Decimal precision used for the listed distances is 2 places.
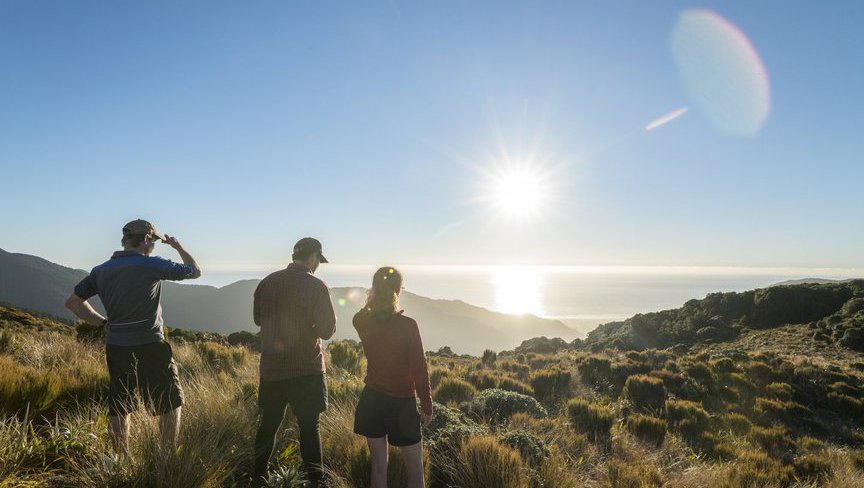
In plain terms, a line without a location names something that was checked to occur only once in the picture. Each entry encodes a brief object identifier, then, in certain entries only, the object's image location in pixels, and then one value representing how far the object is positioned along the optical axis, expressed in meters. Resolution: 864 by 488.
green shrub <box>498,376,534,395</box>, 10.98
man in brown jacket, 3.50
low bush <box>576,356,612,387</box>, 13.37
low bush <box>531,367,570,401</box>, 11.61
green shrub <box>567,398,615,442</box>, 7.15
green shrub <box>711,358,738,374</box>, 14.65
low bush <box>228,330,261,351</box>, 14.76
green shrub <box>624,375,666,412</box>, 11.32
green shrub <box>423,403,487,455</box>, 4.92
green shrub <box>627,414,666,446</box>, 7.45
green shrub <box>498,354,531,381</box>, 15.72
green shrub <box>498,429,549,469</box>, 4.79
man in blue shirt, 3.42
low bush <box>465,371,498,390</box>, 10.89
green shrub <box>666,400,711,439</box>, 8.67
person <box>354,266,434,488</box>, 3.21
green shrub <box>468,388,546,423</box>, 7.31
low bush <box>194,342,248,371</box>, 8.88
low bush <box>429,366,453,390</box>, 10.10
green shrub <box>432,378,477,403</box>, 8.78
